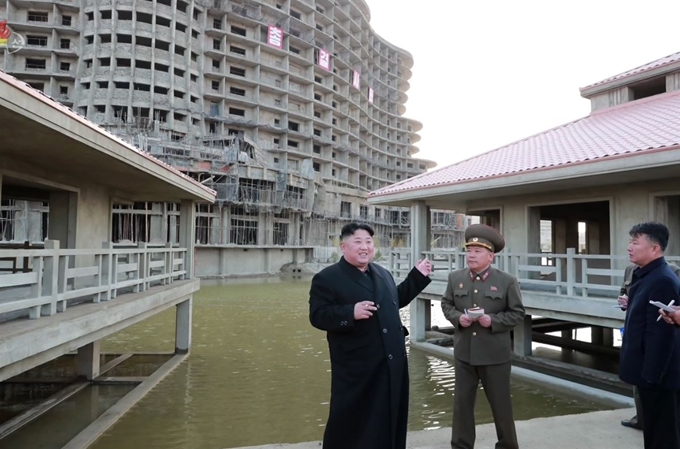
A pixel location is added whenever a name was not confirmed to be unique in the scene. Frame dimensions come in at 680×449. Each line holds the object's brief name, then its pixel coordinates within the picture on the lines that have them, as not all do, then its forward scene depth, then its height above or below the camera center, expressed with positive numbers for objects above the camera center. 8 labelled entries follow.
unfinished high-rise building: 39.03 +13.58
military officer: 3.88 -0.72
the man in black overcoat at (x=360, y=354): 3.13 -0.71
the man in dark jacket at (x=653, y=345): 3.48 -0.71
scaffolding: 35.53 +3.01
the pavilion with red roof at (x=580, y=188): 8.97 +1.26
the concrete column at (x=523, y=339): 11.62 -2.25
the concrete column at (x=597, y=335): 14.23 -2.60
